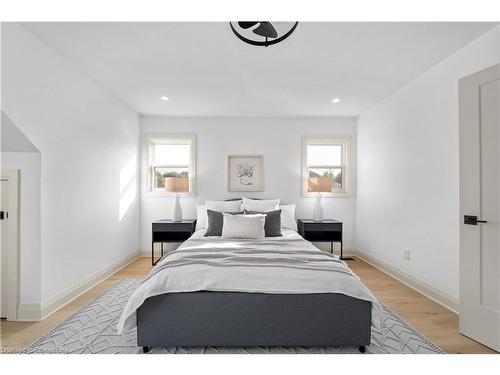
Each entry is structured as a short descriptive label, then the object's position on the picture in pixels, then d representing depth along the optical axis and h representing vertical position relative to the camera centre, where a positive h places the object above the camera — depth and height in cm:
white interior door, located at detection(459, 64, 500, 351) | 221 -13
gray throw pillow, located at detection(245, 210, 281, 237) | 389 -46
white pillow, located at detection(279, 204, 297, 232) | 452 -43
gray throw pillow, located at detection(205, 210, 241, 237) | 392 -46
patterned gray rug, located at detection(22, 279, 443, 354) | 214 -118
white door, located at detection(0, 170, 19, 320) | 265 -48
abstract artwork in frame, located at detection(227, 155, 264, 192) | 516 +32
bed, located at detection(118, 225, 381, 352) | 211 -89
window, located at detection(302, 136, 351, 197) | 520 +49
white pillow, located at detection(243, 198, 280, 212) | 450 -24
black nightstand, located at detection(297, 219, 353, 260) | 462 -64
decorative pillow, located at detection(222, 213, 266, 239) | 362 -47
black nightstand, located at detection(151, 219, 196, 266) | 451 -64
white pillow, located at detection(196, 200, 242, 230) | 454 -29
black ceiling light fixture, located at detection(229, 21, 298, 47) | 193 +108
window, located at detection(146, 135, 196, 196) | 513 +51
